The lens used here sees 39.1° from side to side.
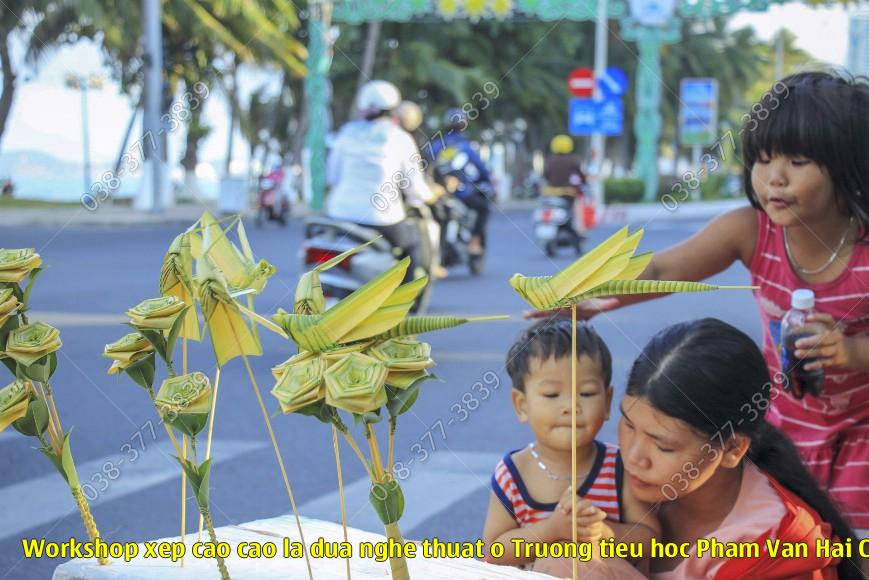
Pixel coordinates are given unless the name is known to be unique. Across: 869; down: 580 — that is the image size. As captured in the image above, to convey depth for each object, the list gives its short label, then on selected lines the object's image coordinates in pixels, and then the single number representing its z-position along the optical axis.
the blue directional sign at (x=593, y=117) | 27.78
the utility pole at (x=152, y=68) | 20.20
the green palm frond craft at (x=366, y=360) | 1.18
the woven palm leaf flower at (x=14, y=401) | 1.51
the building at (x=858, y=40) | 15.02
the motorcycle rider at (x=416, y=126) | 7.69
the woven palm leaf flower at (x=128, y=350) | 1.50
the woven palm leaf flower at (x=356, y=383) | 1.16
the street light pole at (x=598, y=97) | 26.75
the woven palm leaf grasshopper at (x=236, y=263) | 1.42
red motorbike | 21.33
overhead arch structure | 23.79
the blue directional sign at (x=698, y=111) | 30.22
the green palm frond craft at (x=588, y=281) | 1.28
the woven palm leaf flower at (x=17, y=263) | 1.56
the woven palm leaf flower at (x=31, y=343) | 1.52
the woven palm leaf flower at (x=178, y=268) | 1.51
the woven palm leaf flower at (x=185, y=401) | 1.39
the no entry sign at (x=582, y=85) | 27.77
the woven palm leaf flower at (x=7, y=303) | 1.55
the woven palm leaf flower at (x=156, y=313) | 1.41
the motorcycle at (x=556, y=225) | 14.98
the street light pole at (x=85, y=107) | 29.10
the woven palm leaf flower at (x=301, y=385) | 1.21
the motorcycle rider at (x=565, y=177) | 15.26
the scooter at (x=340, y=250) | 7.16
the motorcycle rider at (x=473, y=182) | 12.14
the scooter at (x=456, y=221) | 11.87
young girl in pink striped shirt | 2.30
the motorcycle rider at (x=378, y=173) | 7.24
